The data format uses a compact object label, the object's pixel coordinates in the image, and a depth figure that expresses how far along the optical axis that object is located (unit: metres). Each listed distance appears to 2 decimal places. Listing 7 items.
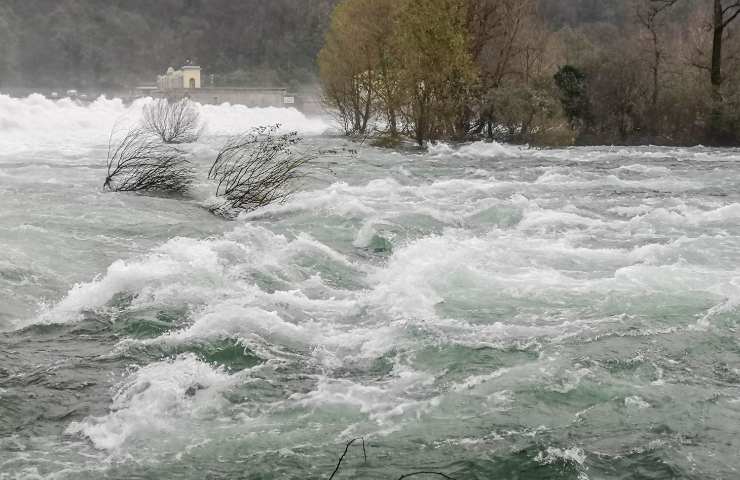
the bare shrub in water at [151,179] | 16.12
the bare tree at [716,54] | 28.09
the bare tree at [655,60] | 29.34
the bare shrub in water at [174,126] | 31.77
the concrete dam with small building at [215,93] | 79.25
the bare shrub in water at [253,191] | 14.96
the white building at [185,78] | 91.69
